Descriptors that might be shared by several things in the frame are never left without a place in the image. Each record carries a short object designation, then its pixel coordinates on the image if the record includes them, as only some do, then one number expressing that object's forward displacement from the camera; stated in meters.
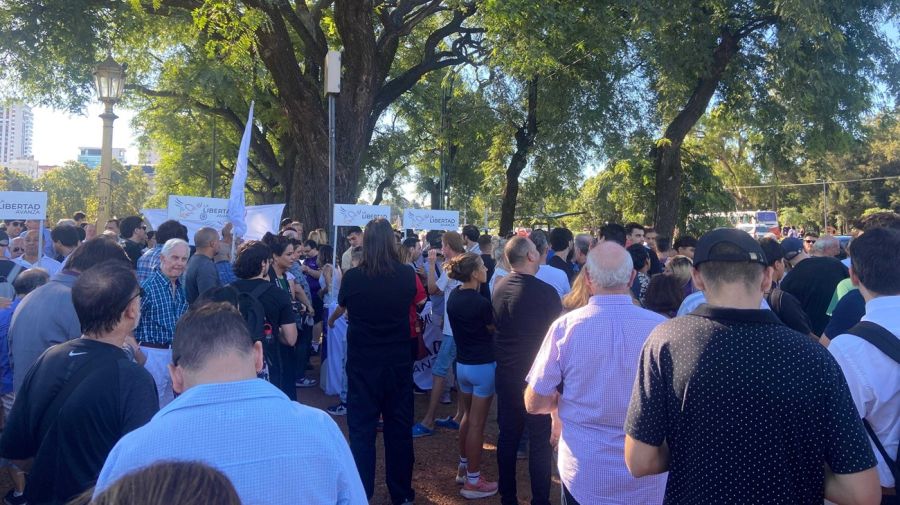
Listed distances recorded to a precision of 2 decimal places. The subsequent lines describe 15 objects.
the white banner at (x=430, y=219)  10.45
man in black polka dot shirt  1.97
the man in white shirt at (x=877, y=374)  2.53
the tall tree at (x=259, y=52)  11.86
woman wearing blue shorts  5.13
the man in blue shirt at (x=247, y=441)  1.70
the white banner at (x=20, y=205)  7.56
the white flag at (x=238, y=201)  7.51
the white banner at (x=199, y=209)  8.97
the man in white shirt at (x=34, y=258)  6.62
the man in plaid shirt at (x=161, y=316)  4.62
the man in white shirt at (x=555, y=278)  5.64
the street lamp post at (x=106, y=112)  9.35
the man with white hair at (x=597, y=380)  3.08
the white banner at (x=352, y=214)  8.87
